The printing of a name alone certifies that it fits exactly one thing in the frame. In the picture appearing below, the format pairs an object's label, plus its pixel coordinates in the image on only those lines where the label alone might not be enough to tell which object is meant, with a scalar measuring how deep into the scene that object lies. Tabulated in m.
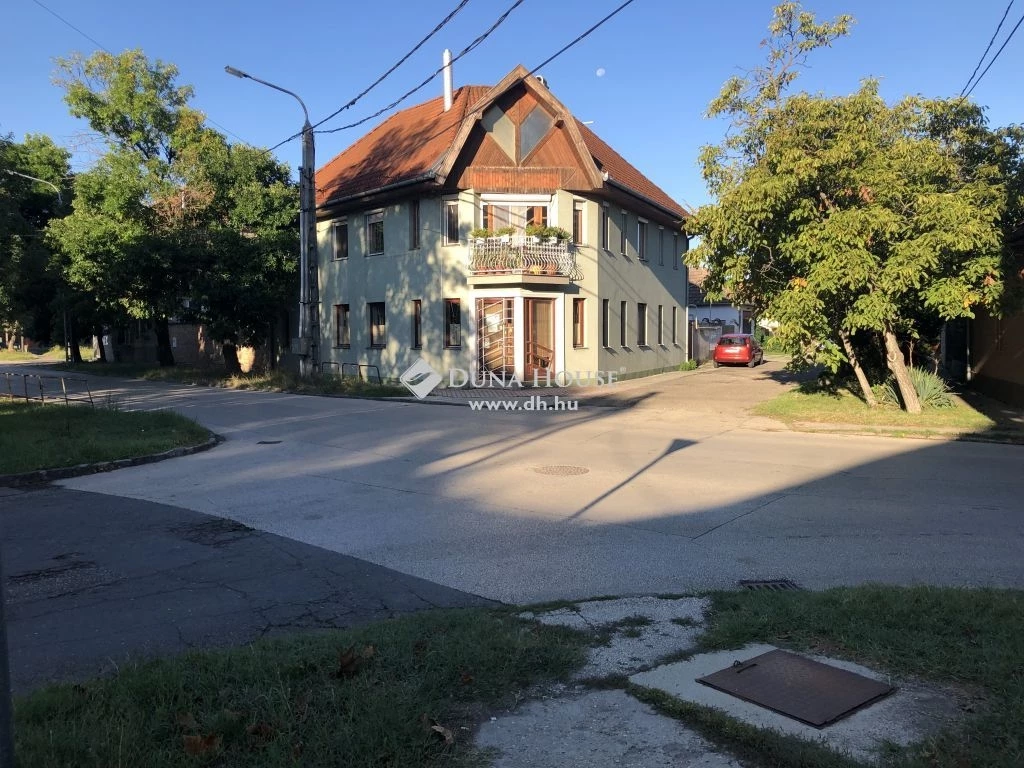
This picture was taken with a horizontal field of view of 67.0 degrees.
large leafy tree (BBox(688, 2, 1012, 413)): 14.15
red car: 36.34
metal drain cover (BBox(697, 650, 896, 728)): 3.54
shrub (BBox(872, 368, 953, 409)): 17.12
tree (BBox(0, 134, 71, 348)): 35.66
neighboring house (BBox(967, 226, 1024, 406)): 17.73
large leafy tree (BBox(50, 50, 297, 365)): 28.89
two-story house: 24.70
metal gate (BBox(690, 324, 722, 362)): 39.44
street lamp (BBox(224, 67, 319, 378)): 24.00
